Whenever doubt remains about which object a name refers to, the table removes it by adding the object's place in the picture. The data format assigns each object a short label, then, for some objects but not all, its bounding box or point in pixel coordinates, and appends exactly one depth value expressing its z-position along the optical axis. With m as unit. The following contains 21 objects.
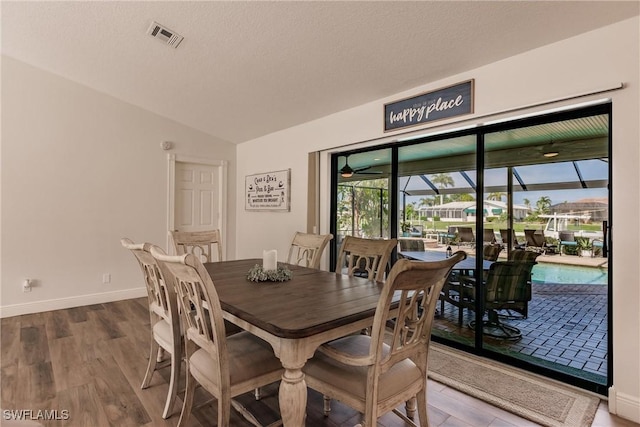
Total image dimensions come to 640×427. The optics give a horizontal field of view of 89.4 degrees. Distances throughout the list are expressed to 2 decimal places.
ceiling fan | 3.84
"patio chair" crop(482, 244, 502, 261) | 2.72
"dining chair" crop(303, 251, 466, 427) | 1.26
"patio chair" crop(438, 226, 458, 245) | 3.00
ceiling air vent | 2.73
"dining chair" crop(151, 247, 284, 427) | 1.38
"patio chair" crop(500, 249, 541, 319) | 2.62
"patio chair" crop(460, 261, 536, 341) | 2.71
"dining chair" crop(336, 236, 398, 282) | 2.33
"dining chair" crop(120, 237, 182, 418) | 1.80
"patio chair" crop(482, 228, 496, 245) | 2.73
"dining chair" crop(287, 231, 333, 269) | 2.75
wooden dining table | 1.33
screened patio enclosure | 2.28
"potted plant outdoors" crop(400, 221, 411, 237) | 3.33
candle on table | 2.19
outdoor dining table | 2.76
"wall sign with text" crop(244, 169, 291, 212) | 4.44
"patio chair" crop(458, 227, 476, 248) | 2.84
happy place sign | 2.61
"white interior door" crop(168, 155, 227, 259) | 4.94
